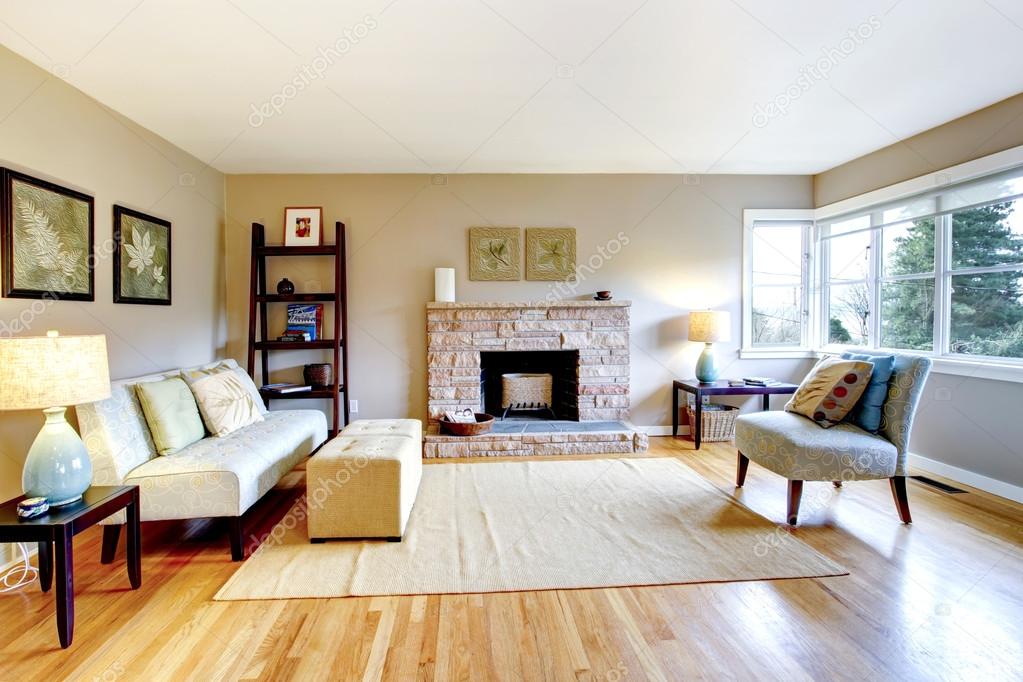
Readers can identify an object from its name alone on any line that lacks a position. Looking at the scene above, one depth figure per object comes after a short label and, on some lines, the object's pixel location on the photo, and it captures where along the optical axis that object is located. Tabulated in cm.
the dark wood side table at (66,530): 164
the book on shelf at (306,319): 431
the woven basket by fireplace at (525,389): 444
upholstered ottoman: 235
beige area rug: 204
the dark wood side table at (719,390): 406
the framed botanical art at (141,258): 300
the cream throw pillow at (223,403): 285
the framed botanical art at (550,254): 442
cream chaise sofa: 217
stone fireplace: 434
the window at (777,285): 458
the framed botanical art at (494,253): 440
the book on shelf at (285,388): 404
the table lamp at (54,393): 171
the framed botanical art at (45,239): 225
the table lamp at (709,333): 420
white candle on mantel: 428
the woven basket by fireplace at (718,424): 432
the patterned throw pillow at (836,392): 272
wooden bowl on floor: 397
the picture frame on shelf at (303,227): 429
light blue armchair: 254
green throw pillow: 247
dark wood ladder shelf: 409
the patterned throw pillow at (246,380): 326
